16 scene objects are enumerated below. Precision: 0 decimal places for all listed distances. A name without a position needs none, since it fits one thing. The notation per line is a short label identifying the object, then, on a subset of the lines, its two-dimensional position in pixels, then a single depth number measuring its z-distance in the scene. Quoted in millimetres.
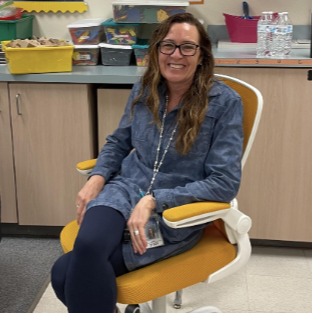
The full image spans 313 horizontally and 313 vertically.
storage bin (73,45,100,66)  2471
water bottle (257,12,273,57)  2274
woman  1405
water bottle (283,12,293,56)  2248
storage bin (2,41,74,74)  2219
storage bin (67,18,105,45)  2447
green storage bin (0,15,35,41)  2482
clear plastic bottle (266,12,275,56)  2268
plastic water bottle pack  2250
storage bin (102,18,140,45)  2461
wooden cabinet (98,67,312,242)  2215
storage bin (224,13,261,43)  2467
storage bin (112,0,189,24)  2361
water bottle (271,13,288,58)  2248
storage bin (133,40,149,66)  2410
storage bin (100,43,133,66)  2449
